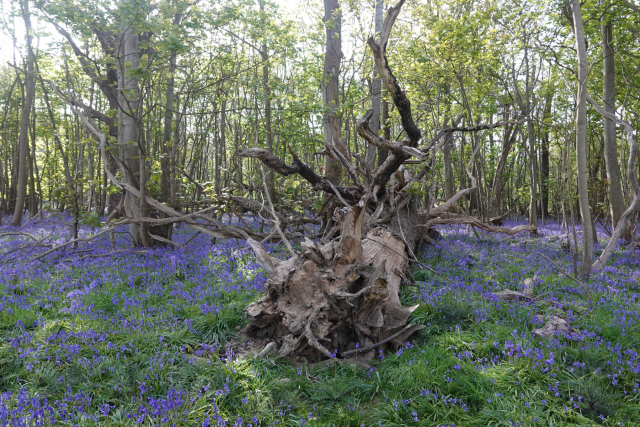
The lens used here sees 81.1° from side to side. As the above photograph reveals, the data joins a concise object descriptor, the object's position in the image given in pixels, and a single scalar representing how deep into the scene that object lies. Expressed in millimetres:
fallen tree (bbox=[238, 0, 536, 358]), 4129
